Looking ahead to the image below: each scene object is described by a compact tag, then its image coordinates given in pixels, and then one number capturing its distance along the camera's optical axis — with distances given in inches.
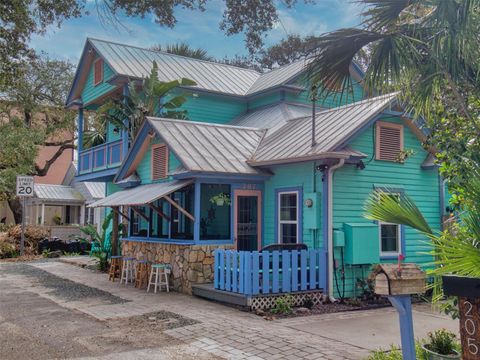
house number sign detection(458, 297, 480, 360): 159.0
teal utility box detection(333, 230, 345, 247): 428.5
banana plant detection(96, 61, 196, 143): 637.9
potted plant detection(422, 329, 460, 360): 204.4
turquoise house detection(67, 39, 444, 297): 424.8
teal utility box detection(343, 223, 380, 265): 429.7
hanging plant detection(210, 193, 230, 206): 482.5
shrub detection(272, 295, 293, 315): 383.9
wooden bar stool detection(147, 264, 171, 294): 491.5
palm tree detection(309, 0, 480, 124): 228.8
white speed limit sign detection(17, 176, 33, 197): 814.5
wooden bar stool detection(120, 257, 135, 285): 561.9
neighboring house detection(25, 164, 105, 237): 1229.1
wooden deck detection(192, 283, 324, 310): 390.3
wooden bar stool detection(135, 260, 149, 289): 522.0
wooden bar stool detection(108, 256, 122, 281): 587.2
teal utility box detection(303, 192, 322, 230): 436.8
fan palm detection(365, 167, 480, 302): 140.1
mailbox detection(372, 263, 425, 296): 182.4
